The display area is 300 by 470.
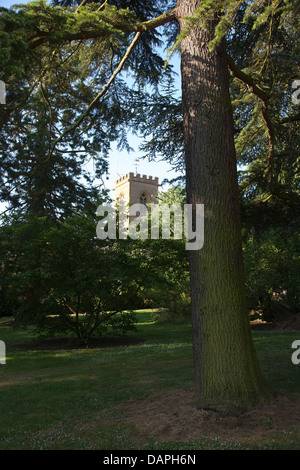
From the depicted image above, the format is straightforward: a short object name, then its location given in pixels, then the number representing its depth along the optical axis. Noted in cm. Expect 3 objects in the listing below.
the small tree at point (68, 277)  951
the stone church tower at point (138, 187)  5944
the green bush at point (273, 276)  1246
